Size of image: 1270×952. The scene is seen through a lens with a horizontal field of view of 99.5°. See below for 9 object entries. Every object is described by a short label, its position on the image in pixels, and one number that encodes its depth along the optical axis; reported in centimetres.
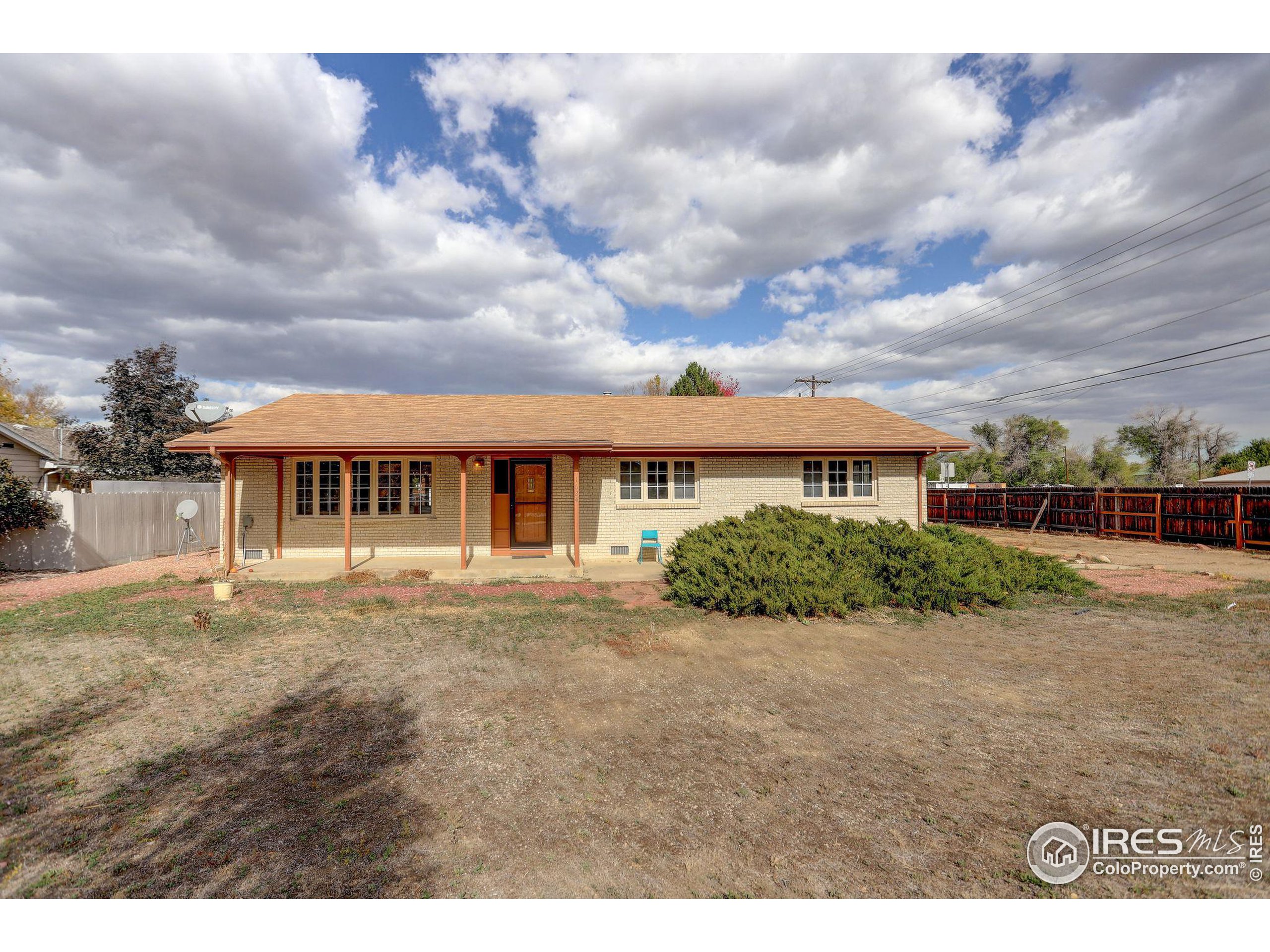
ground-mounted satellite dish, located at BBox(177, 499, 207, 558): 1336
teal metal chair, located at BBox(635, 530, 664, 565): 1340
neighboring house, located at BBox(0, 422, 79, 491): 1848
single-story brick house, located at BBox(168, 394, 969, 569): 1237
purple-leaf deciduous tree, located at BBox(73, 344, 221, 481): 2184
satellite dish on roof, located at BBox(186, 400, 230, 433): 1214
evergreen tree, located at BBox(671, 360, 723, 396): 2916
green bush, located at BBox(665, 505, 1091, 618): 853
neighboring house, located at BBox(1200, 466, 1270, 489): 3353
